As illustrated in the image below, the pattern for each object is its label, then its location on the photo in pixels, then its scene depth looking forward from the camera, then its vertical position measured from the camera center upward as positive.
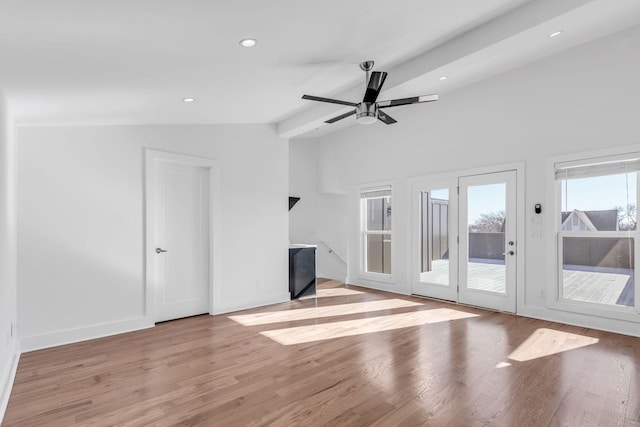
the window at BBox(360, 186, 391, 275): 6.86 -0.33
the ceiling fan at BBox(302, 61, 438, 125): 3.43 +1.14
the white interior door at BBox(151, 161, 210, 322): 4.52 -0.35
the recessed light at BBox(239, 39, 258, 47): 2.56 +1.28
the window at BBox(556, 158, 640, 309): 4.07 -0.24
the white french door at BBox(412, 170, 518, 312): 5.09 -0.43
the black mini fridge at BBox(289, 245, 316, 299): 6.02 -1.01
